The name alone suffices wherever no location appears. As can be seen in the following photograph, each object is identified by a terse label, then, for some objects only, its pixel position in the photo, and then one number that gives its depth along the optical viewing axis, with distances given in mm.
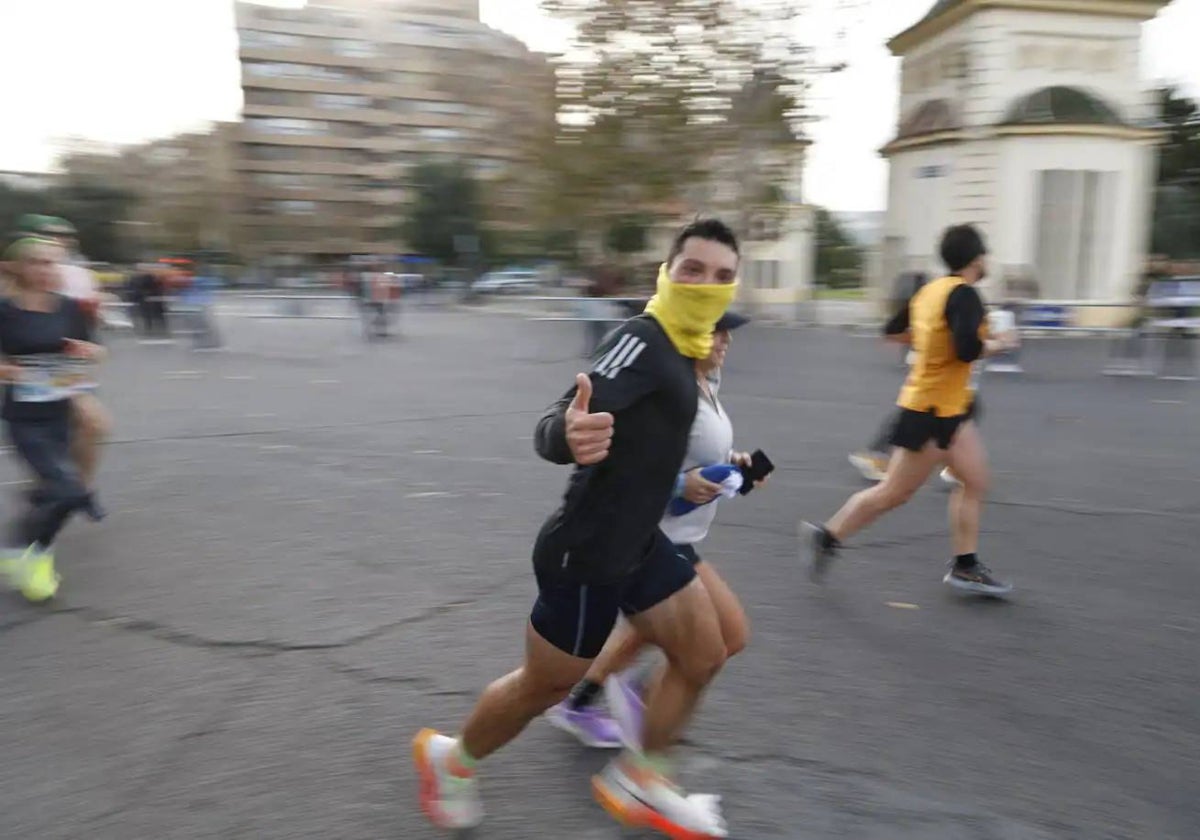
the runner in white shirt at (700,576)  2957
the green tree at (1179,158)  33469
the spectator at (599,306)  16625
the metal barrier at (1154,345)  14547
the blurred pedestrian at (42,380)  4785
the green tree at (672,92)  23094
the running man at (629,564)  2477
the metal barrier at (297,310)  27745
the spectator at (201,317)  19016
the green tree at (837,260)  62125
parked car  41125
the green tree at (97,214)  58562
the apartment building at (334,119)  82938
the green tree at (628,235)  26828
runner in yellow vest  4562
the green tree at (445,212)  58156
